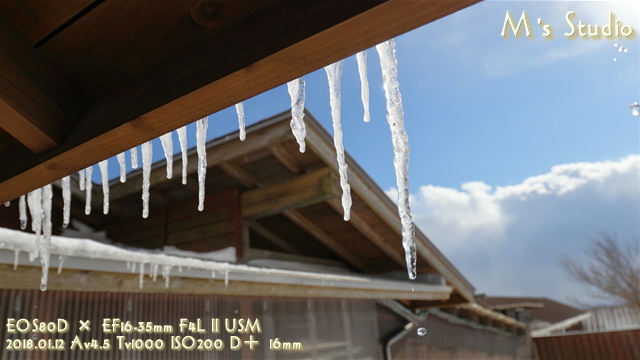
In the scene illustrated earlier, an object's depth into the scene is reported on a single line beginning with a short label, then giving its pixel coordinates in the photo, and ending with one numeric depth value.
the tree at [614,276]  23.52
